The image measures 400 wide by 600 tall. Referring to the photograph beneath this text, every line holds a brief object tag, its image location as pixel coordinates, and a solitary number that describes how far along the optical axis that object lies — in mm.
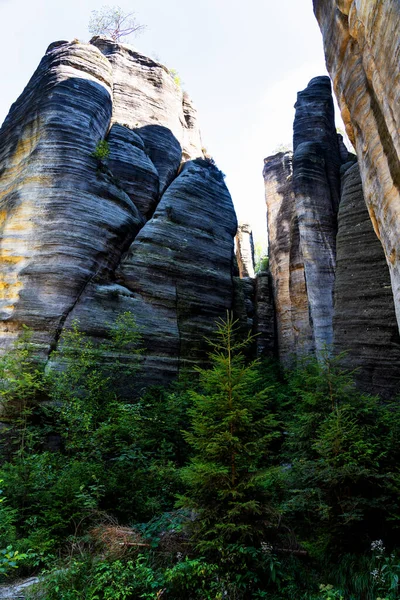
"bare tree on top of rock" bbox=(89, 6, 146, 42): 22000
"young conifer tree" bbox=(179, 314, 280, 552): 4484
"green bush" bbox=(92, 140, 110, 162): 12266
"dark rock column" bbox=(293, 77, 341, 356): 14445
